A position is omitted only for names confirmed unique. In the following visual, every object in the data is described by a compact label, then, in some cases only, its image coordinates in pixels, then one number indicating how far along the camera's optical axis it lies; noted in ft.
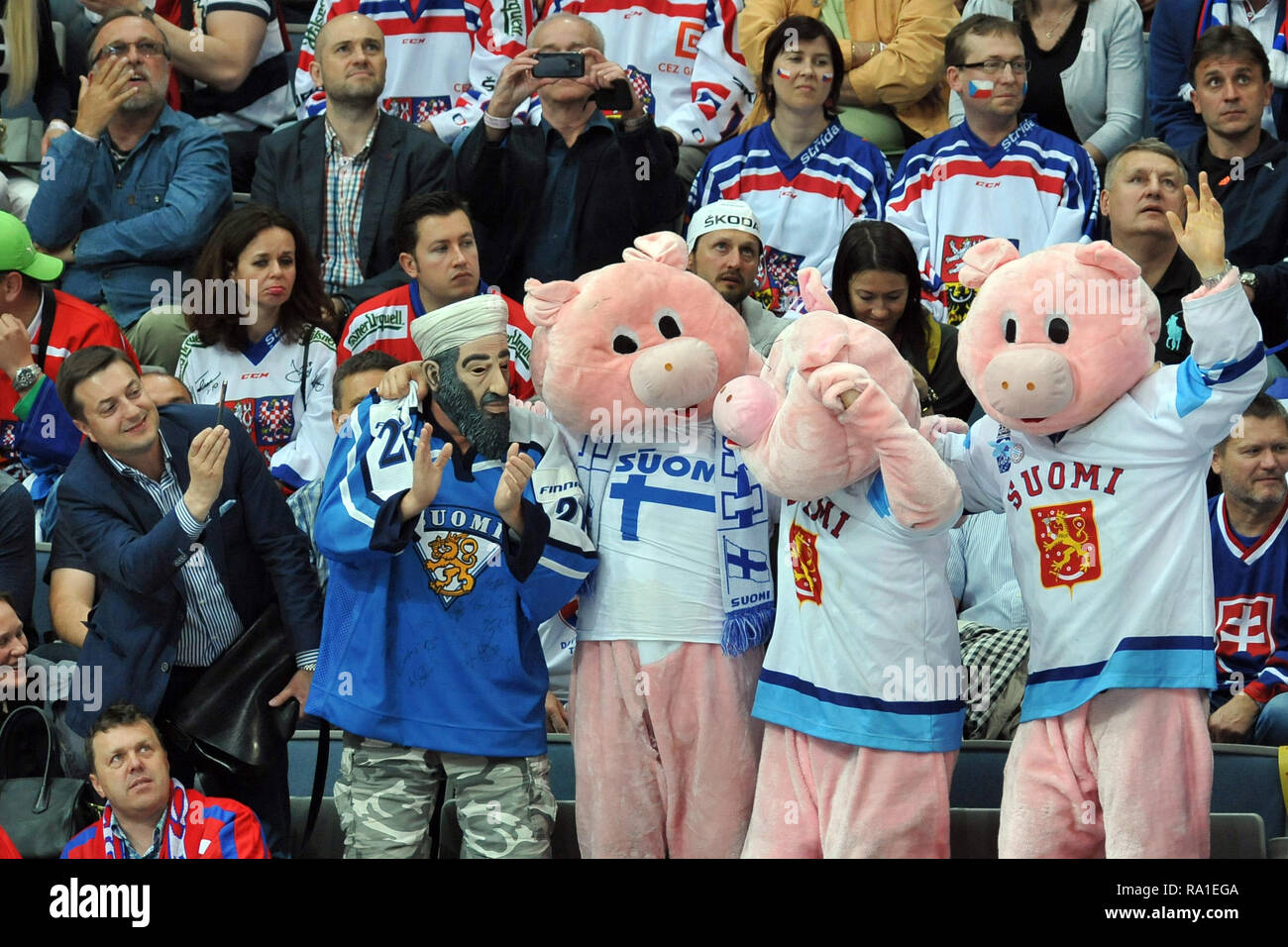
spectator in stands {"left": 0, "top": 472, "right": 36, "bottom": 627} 35.06
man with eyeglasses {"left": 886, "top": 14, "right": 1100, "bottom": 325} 43.79
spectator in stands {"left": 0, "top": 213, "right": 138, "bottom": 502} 39.37
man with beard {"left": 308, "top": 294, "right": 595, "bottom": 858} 29.76
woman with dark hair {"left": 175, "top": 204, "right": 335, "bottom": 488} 40.45
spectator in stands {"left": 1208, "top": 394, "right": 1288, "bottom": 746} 35.37
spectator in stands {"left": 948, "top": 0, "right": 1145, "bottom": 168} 47.21
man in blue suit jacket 32.48
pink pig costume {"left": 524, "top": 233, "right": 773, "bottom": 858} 29.76
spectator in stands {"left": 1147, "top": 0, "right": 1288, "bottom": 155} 46.24
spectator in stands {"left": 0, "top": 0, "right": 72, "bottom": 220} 49.49
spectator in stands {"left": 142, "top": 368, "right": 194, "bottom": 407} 38.06
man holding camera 42.83
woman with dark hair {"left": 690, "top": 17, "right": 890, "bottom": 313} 44.01
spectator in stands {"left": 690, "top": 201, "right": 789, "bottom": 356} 37.29
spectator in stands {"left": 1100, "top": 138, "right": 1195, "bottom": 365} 36.58
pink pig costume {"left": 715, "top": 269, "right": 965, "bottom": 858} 28.09
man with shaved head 44.75
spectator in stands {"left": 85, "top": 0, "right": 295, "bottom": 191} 50.70
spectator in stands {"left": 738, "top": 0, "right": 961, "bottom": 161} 47.29
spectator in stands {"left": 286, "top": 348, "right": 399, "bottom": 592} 35.32
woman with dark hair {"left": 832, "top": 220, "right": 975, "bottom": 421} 34.94
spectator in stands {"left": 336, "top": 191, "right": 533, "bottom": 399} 37.96
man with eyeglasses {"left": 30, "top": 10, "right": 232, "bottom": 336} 44.83
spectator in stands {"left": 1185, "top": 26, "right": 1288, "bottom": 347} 42.63
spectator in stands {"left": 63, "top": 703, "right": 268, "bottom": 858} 29.89
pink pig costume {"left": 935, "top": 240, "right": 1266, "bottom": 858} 27.25
